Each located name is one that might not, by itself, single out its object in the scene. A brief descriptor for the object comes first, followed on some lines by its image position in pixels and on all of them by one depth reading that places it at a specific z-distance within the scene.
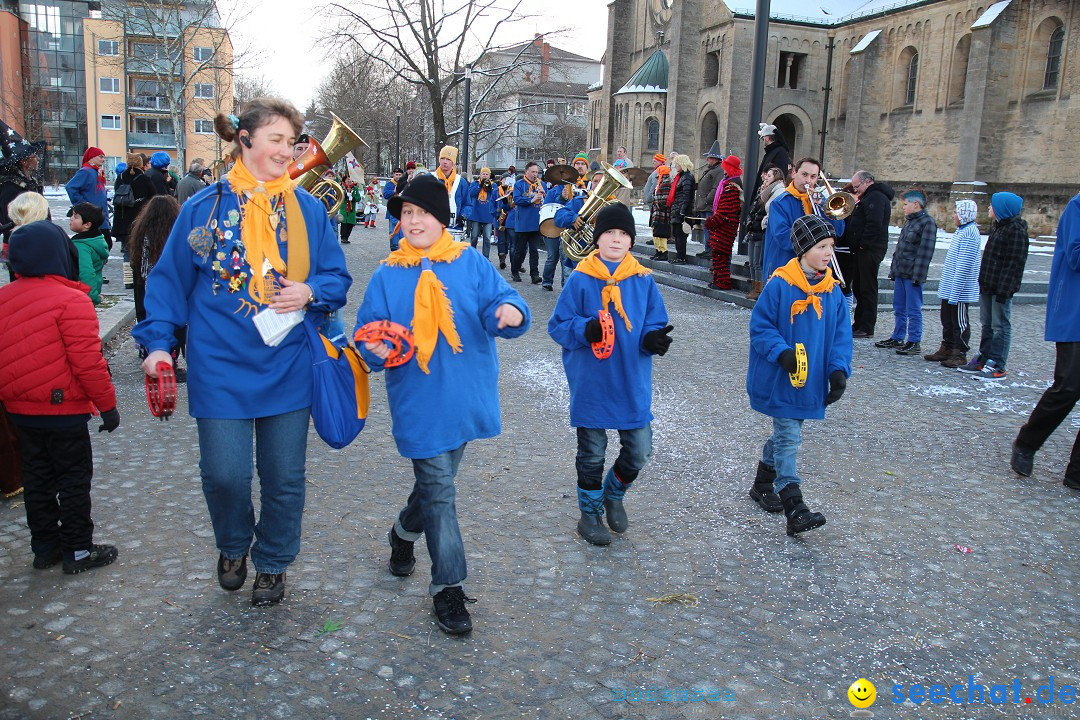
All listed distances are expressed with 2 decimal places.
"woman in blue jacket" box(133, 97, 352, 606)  3.35
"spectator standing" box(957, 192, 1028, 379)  8.10
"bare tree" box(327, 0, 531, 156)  32.75
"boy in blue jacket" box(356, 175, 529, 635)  3.36
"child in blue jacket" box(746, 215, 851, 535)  4.63
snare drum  9.00
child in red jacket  3.82
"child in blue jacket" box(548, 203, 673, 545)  4.29
